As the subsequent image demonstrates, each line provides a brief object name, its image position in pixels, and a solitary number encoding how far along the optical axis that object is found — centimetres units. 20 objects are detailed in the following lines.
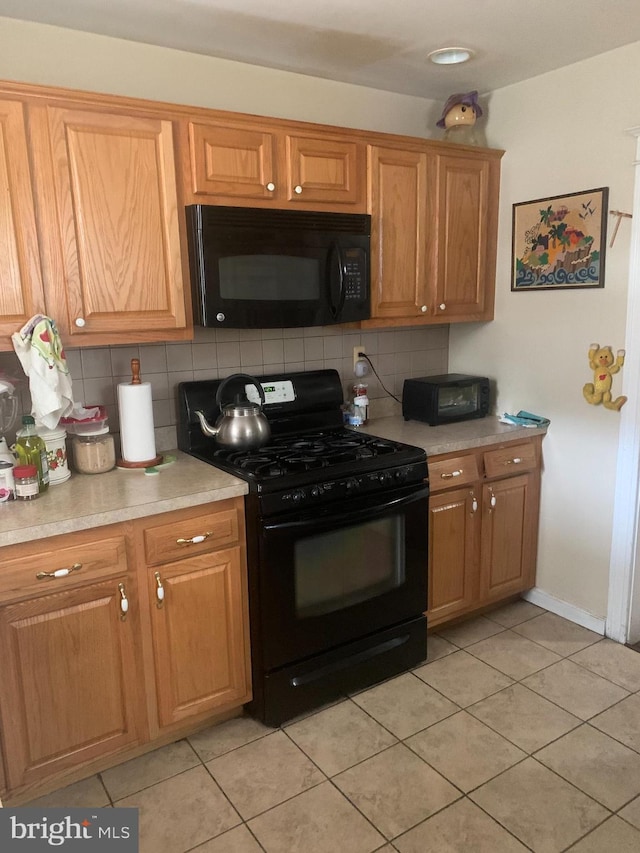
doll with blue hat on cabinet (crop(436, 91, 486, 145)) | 290
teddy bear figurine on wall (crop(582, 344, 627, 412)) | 268
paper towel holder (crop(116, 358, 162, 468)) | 234
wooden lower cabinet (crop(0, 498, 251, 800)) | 184
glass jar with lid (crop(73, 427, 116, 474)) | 224
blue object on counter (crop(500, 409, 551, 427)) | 298
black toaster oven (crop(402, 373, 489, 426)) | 297
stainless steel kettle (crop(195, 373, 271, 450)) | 231
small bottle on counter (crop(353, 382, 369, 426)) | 303
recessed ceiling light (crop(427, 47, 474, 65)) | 250
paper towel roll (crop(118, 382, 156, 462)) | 230
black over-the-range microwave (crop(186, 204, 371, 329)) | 227
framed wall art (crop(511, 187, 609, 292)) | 267
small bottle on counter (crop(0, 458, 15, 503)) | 194
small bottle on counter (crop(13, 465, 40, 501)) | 194
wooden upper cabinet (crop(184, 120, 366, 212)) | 225
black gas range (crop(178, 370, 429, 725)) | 219
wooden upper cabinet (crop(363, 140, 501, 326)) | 271
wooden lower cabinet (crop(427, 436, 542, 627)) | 273
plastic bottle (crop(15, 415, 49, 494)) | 202
